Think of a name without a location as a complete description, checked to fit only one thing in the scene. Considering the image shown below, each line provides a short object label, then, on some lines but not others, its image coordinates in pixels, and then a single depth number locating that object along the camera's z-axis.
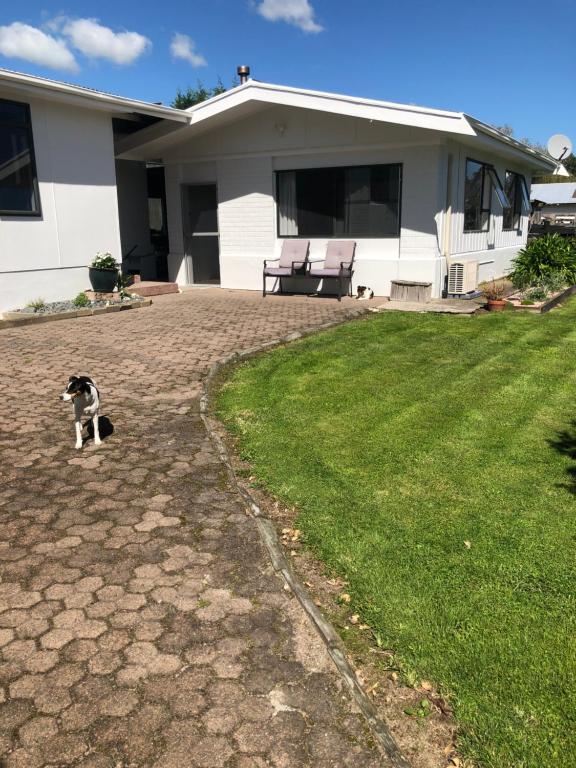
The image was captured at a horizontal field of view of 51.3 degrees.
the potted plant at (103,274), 11.92
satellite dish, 20.36
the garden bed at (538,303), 10.88
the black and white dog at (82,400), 4.59
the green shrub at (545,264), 13.20
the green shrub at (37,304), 10.90
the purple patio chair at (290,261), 12.79
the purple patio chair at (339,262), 12.25
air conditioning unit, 12.14
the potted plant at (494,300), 10.95
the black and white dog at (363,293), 12.51
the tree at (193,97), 39.88
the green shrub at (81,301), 11.42
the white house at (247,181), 10.87
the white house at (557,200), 28.58
